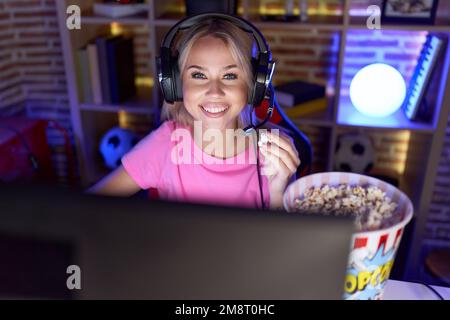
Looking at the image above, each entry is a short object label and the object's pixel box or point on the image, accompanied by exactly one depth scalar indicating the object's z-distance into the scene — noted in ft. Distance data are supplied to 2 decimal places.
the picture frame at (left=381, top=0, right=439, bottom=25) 6.56
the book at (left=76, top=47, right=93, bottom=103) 7.64
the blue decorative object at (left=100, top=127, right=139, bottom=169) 8.05
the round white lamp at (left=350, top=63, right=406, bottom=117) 6.55
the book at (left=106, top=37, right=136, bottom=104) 7.63
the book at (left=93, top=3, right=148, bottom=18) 7.25
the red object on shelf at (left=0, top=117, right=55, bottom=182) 7.01
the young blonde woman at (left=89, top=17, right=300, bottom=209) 4.38
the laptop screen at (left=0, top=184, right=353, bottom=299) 1.66
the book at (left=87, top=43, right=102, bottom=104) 7.60
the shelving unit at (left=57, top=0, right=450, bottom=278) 6.74
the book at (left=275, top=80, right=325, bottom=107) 7.39
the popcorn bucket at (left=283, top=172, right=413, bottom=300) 2.24
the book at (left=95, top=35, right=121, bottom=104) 7.54
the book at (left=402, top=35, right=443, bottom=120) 6.63
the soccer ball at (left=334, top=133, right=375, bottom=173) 7.61
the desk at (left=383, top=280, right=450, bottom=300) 3.32
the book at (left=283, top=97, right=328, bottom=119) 7.33
